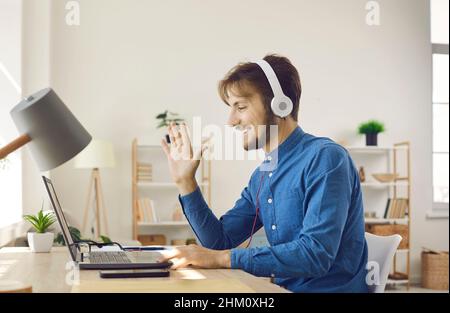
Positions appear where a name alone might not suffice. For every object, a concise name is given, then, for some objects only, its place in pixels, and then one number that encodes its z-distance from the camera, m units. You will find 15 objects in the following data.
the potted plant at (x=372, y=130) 5.37
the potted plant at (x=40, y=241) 2.01
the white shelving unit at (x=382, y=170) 5.55
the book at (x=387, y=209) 5.41
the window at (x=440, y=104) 5.94
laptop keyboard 1.47
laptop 1.38
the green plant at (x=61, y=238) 2.71
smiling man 1.37
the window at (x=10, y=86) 3.87
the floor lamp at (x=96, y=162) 4.56
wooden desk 1.14
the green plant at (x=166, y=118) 4.93
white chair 1.47
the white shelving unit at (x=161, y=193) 5.05
